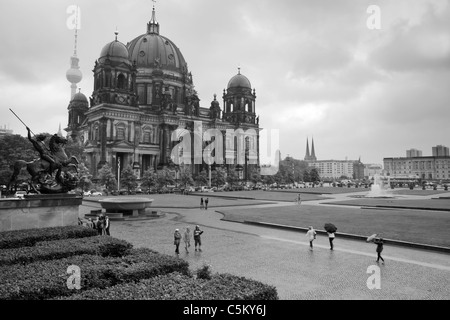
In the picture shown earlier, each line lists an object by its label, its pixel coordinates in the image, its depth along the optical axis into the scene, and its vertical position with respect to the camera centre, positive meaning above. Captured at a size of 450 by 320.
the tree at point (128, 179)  63.41 -0.47
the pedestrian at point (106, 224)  19.53 -2.76
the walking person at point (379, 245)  14.23 -2.95
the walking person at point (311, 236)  17.34 -3.11
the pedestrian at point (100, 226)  19.56 -2.87
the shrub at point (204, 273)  9.62 -2.79
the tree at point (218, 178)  82.44 -0.46
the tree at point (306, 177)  132.10 -0.51
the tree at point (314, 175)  128.66 +0.07
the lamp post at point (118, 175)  67.68 +0.32
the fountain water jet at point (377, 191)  53.34 -3.00
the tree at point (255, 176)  94.81 -0.02
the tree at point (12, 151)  55.50 +4.43
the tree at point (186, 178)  73.81 -0.39
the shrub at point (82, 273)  7.91 -2.57
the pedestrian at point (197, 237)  16.42 -2.97
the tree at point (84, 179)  54.50 -0.37
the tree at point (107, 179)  62.66 -0.44
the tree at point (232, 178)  86.62 -0.50
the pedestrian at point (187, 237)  16.55 -3.02
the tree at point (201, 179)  80.75 -0.67
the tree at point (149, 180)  67.49 -0.72
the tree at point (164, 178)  69.06 -0.33
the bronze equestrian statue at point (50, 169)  19.80 +0.48
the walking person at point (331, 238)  16.81 -3.13
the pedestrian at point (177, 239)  15.67 -2.97
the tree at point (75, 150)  65.19 +5.38
